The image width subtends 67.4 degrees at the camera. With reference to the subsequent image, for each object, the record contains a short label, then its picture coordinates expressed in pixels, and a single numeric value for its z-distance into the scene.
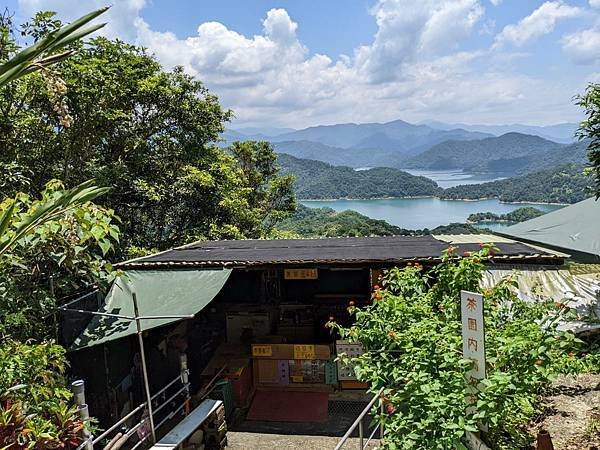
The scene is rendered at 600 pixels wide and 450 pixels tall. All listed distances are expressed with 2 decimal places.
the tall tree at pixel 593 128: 5.02
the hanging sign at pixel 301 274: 7.41
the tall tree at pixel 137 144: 9.10
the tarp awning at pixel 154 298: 5.14
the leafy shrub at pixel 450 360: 2.36
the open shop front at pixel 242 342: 5.75
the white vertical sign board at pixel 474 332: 2.47
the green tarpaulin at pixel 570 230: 5.75
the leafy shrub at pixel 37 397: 2.96
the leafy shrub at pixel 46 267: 3.93
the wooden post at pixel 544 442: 2.46
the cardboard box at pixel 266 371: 7.26
